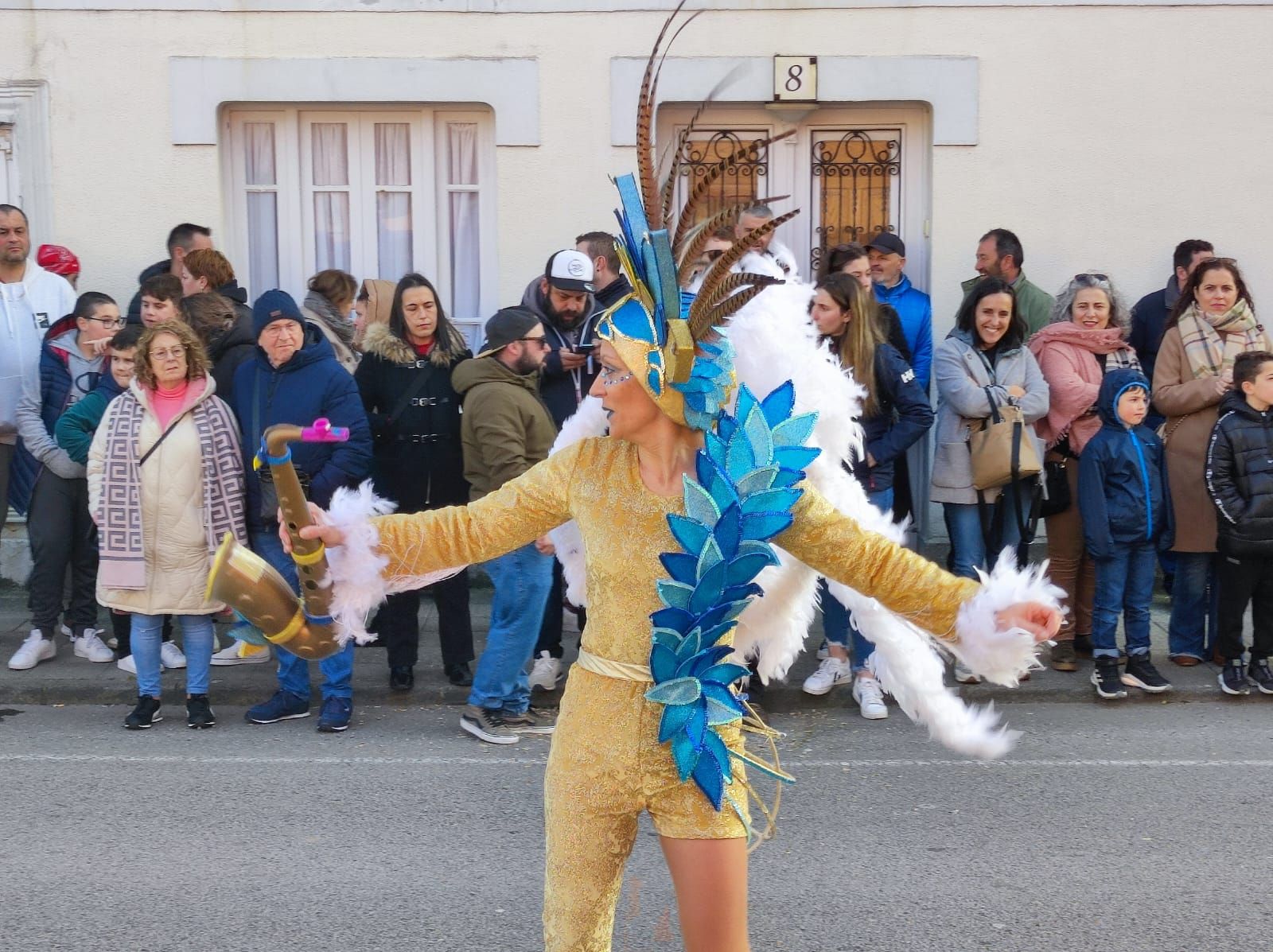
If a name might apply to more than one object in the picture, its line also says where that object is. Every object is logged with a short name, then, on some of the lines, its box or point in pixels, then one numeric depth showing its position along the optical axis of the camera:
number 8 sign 9.65
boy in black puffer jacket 7.22
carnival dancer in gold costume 3.17
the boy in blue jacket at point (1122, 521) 7.31
